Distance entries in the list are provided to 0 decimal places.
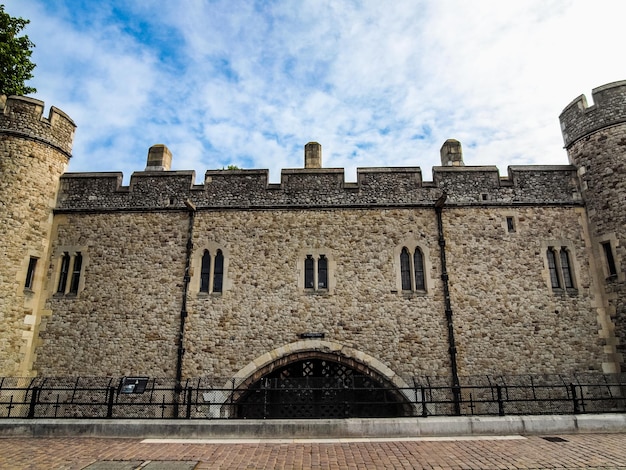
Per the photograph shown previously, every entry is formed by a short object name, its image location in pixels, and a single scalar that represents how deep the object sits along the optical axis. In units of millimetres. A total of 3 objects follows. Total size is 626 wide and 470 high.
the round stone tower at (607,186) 11289
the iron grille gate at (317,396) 11031
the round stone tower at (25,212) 11297
